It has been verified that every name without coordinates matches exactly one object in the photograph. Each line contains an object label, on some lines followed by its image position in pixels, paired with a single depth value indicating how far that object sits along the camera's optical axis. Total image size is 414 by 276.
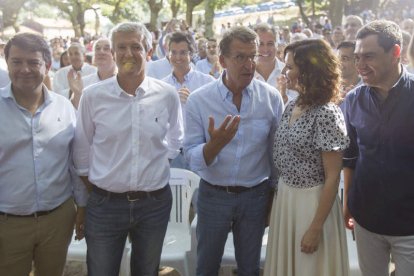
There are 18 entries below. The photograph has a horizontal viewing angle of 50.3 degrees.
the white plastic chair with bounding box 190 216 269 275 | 3.21
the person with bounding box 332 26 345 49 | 9.76
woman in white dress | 2.38
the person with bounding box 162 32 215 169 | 4.90
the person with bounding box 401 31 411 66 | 4.44
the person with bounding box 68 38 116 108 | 5.00
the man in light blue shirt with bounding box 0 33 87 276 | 2.47
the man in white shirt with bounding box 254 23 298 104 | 4.93
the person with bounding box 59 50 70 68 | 8.52
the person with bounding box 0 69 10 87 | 3.95
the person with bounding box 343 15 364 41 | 6.65
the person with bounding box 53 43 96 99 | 6.20
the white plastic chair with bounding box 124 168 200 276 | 3.59
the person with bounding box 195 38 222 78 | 7.44
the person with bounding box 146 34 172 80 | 5.57
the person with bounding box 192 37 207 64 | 10.01
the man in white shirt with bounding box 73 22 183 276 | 2.59
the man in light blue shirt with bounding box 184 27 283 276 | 2.73
